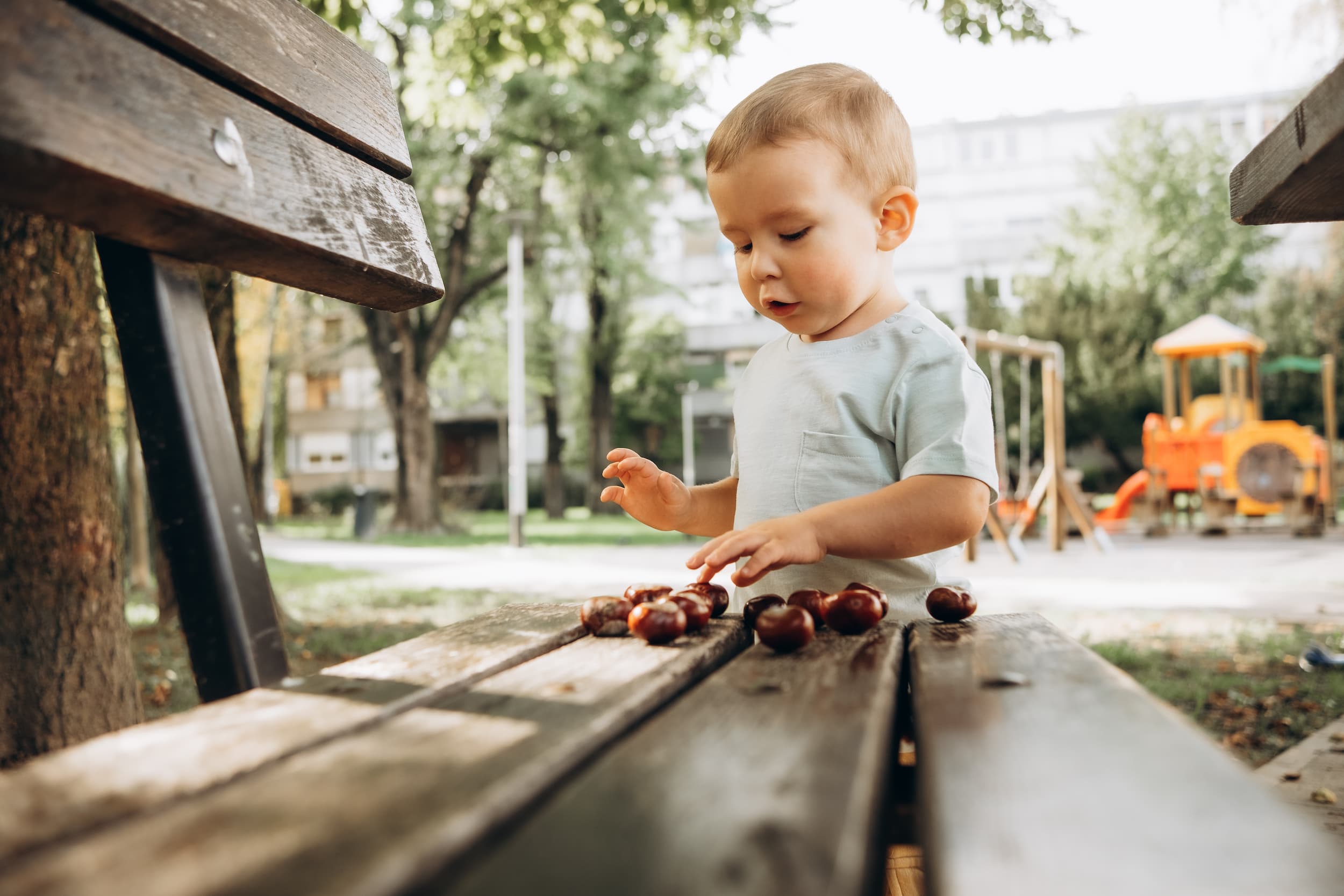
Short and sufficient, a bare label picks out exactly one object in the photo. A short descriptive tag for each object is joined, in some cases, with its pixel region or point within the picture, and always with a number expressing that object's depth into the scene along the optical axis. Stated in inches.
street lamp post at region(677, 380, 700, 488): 1217.4
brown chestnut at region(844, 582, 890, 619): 59.4
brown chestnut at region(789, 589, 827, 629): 59.9
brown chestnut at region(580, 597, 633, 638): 58.1
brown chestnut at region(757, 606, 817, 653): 51.4
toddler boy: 69.9
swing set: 404.5
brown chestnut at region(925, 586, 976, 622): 62.5
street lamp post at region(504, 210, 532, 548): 586.6
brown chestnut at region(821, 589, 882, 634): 57.2
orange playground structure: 528.7
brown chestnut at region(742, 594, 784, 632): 58.6
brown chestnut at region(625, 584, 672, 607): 61.0
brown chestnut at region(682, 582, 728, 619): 62.8
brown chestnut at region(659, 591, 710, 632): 56.6
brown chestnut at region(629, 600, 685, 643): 54.1
